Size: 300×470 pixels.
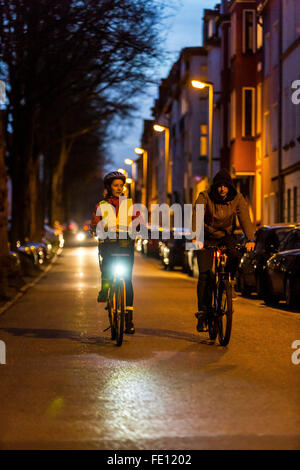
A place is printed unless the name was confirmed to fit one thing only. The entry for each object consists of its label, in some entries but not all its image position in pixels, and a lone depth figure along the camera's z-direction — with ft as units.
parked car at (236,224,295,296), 65.72
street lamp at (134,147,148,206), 223.94
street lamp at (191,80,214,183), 120.67
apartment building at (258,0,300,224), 119.75
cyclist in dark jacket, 36.83
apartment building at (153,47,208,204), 226.38
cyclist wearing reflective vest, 38.14
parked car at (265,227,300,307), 56.18
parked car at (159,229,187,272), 115.96
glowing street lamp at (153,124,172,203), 172.36
